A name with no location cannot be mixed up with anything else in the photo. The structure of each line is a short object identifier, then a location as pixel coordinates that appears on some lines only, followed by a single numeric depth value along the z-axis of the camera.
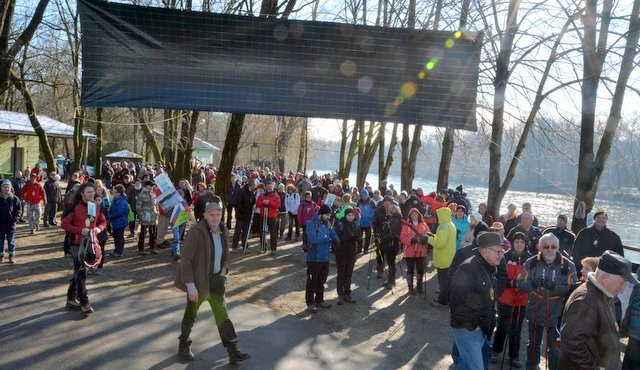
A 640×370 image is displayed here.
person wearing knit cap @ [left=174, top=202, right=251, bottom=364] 5.39
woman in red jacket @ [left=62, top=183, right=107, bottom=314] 6.84
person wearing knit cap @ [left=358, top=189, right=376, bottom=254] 13.41
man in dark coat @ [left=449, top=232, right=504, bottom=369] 4.68
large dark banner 7.01
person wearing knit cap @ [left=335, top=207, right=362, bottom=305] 8.50
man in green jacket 8.76
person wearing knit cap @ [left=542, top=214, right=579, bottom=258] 9.37
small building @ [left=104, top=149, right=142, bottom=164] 36.69
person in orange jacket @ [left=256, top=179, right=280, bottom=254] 12.23
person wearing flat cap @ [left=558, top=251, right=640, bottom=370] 3.87
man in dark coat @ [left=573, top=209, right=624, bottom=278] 8.52
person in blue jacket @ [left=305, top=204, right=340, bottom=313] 8.03
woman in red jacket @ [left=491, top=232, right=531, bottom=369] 6.44
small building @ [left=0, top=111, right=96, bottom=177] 21.74
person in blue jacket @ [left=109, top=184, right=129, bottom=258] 10.27
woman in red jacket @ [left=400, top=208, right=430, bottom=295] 9.29
